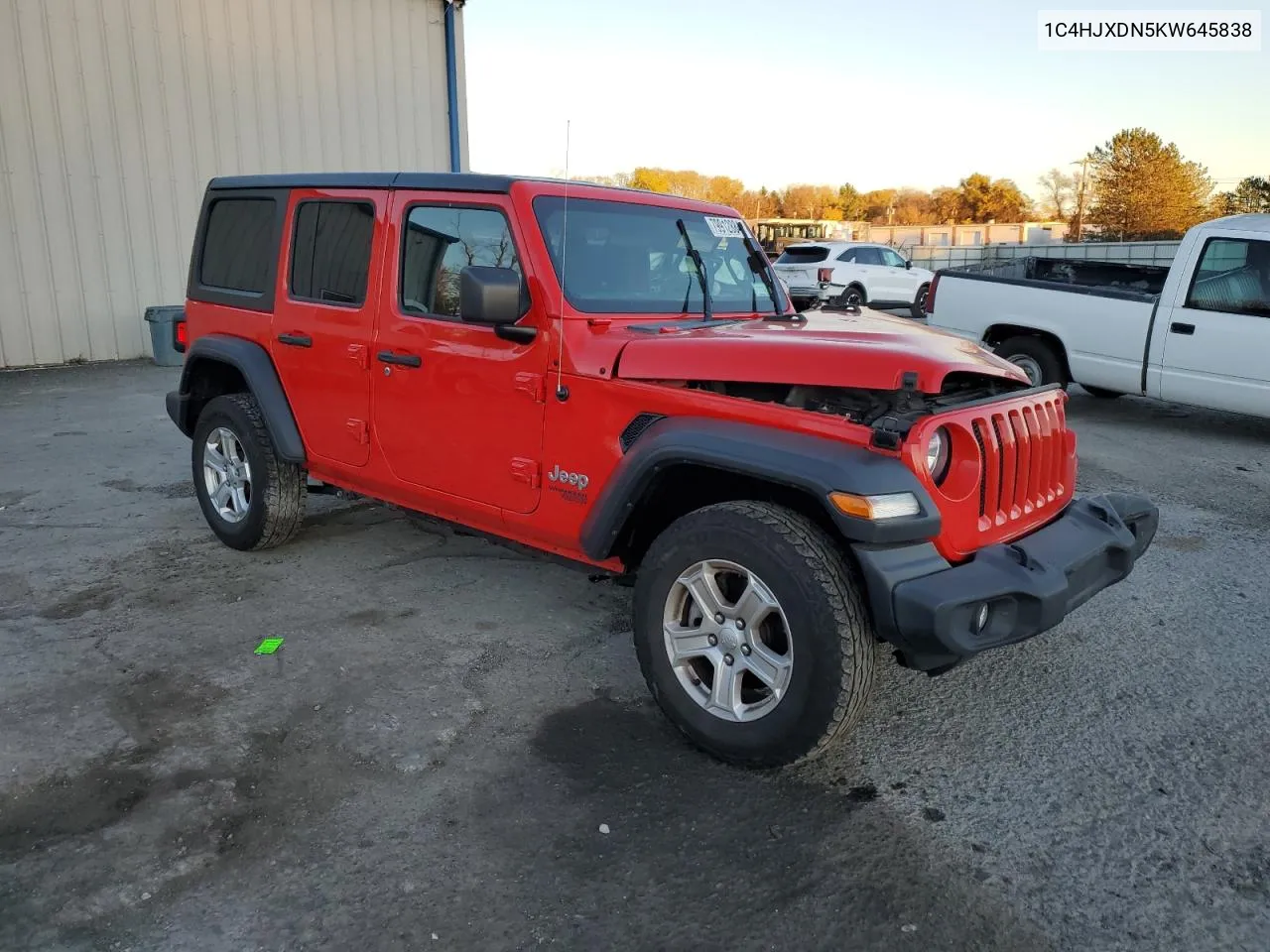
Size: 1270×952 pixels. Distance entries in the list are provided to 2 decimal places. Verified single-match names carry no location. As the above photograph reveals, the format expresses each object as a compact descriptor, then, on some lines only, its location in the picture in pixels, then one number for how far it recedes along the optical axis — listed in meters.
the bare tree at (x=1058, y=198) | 75.19
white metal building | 11.94
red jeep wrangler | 2.83
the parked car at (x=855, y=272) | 20.39
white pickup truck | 7.87
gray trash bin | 11.75
